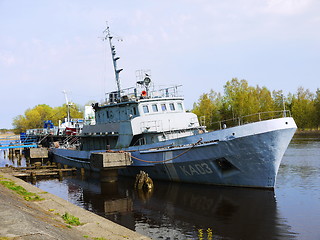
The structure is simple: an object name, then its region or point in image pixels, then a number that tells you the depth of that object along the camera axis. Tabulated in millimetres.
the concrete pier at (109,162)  20250
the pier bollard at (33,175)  24969
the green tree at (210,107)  68038
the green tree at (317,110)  61625
